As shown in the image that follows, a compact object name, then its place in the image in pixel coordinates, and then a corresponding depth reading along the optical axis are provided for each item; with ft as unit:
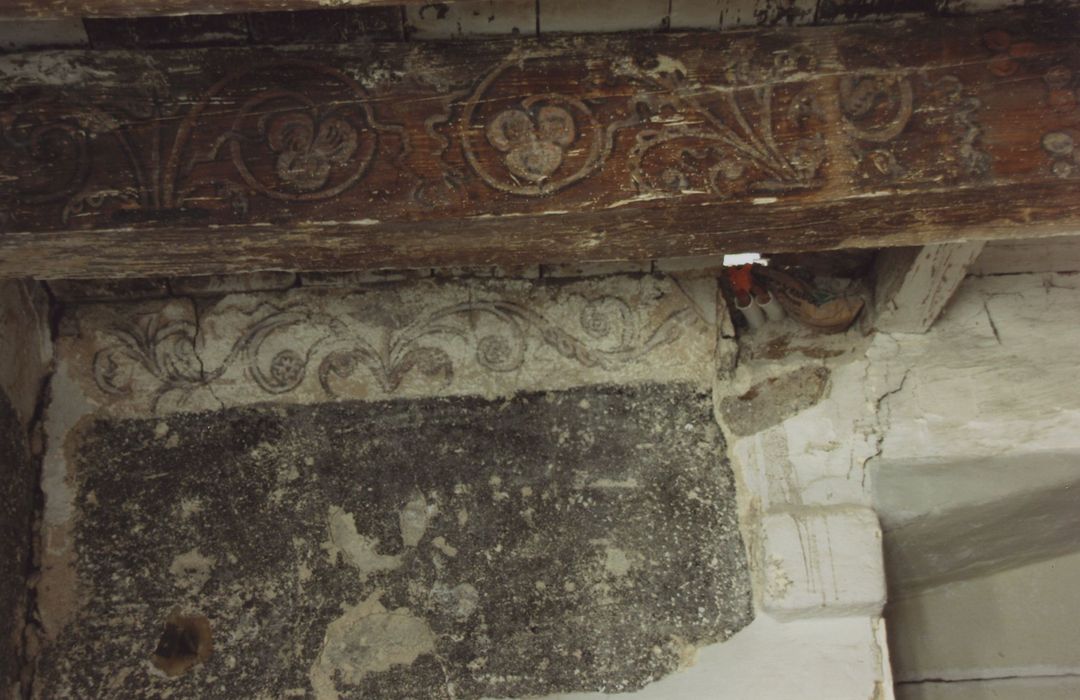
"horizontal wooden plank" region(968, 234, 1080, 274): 6.93
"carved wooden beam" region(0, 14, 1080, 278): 4.74
